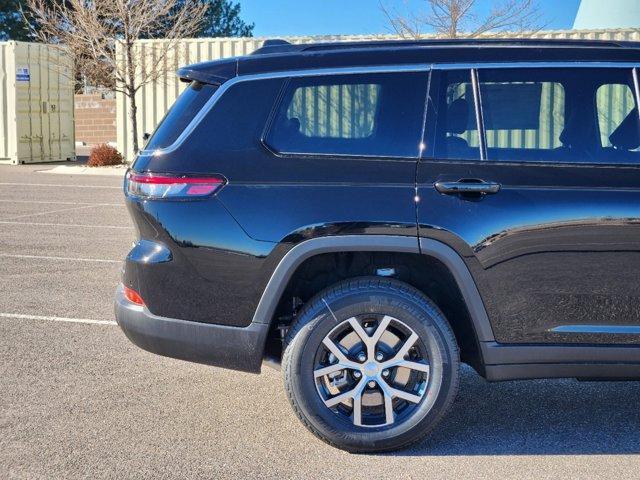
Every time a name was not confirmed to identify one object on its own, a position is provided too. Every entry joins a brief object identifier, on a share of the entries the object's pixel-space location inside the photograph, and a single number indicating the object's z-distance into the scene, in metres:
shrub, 26.34
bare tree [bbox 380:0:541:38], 25.48
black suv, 4.19
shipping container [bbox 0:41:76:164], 25.66
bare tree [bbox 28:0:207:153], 25.72
